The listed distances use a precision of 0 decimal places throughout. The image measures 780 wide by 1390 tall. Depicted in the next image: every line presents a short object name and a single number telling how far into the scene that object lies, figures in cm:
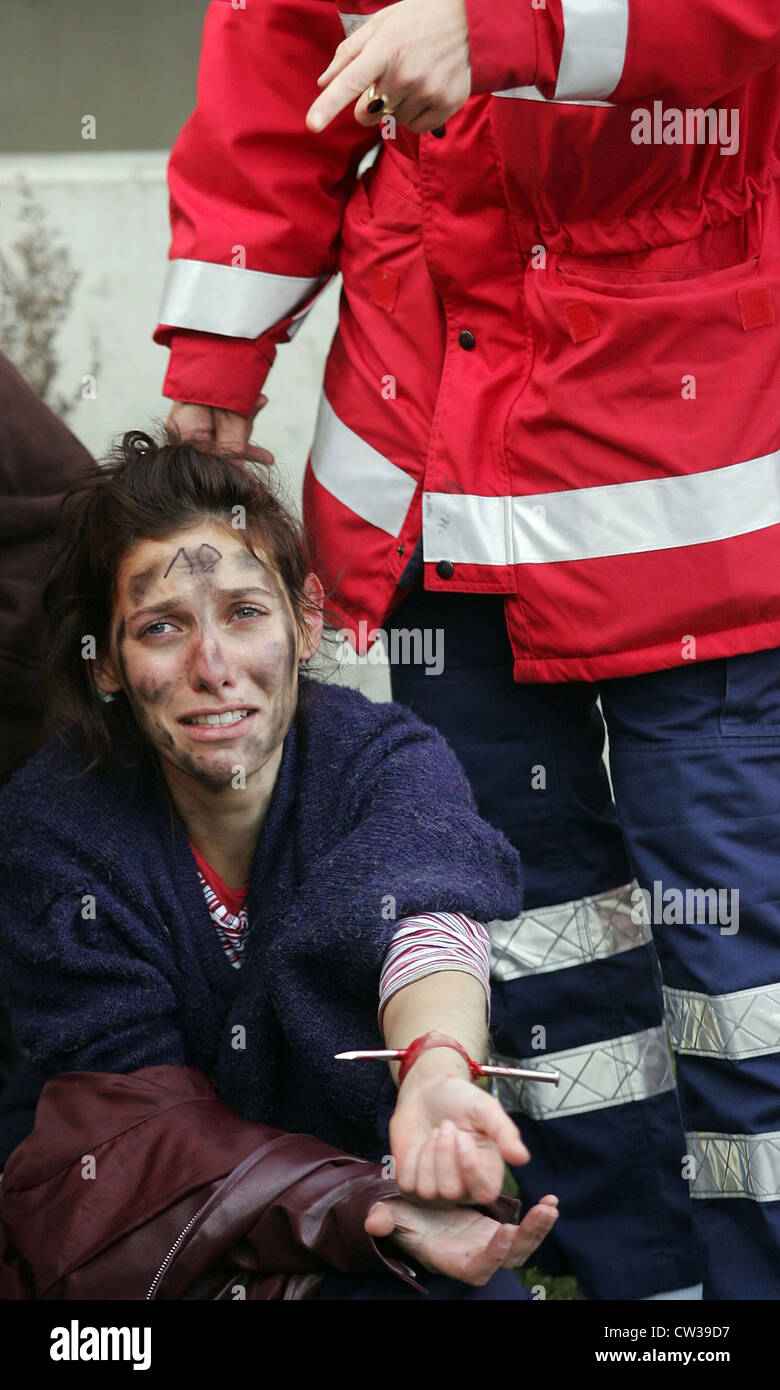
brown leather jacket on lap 160
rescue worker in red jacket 192
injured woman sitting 162
